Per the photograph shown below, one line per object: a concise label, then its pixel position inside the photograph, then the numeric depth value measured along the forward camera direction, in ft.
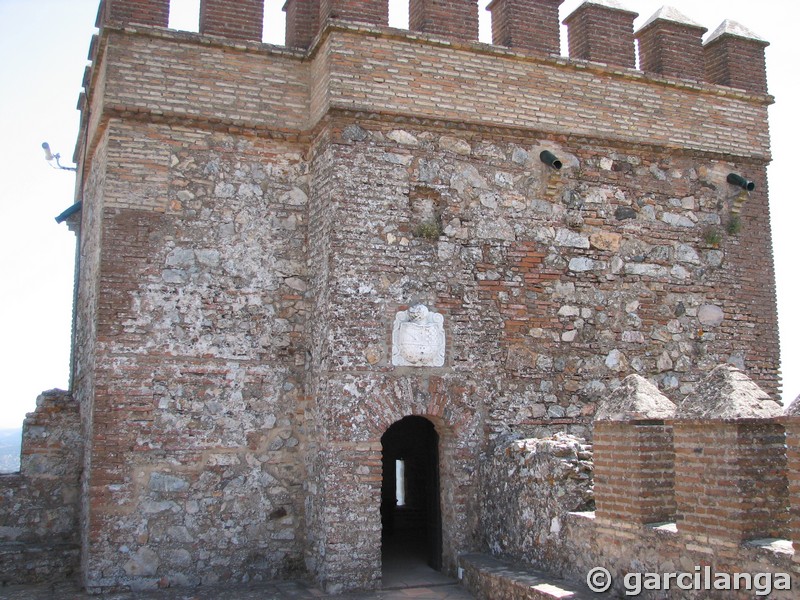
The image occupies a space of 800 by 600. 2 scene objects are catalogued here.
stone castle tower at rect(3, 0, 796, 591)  27.02
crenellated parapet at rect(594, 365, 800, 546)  17.69
